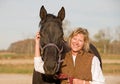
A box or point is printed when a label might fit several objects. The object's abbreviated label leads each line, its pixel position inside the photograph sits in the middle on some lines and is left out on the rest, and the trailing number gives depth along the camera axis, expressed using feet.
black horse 14.67
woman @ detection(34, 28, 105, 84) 14.93
